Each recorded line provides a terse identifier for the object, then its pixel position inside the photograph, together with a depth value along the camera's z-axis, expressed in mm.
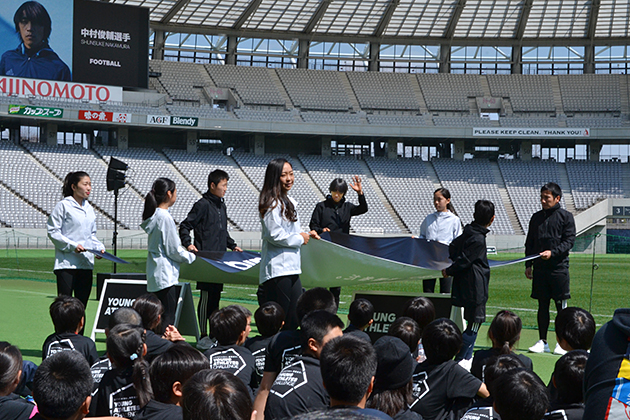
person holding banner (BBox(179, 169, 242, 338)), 7652
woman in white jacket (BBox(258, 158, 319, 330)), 5891
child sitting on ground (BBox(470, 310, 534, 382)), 4762
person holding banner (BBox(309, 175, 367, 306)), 8625
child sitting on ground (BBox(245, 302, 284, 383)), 4773
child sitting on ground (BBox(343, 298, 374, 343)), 5418
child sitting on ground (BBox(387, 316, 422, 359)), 4918
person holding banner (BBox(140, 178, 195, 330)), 6625
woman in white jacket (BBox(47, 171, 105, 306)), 7109
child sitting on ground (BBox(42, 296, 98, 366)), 4930
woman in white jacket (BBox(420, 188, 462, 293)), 8766
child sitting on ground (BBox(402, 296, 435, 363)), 5973
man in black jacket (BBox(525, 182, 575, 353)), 7793
